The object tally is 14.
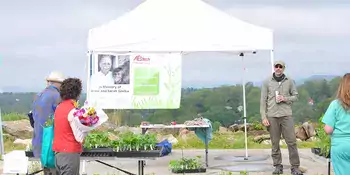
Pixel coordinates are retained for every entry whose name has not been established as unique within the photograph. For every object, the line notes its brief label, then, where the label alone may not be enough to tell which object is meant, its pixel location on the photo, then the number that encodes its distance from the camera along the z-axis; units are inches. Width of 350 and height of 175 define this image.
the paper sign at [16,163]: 359.3
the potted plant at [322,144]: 354.9
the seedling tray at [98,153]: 345.7
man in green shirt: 402.9
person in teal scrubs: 251.0
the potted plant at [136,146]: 344.2
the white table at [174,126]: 449.7
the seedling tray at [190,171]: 421.5
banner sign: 444.5
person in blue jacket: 312.0
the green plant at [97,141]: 353.4
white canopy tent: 434.9
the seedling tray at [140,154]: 343.0
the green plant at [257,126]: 639.9
